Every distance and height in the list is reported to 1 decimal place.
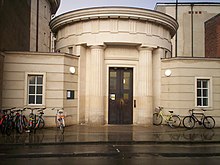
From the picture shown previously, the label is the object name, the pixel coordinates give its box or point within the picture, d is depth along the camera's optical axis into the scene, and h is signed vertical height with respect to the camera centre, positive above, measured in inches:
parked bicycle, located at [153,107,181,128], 570.5 -56.3
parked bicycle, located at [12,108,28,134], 461.7 -54.7
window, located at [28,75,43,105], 535.8 +2.8
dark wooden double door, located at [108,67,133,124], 594.5 -6.6
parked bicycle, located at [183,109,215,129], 554.3 -57.0
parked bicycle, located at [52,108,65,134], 479.2 -50.2
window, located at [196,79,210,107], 585.6 +4.3
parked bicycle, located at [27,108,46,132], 479.0 -53.1
